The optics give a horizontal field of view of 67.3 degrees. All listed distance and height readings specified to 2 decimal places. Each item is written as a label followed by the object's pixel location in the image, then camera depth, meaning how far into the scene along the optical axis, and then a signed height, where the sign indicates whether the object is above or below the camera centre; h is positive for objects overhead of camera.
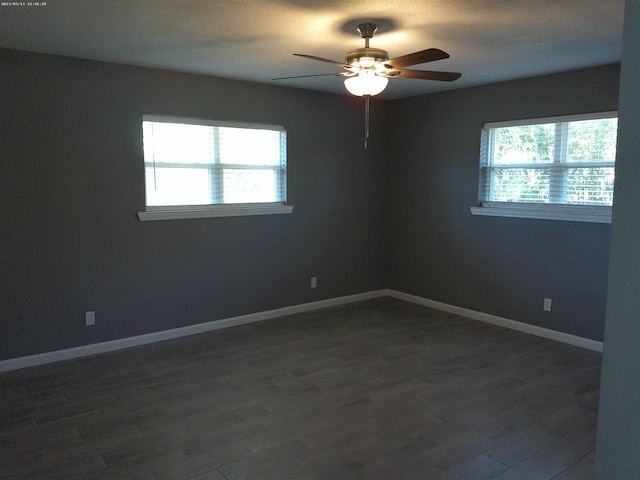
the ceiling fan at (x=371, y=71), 2.95 +0.74
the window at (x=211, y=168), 4.33 +0.17
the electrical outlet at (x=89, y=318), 4.04 -1.12
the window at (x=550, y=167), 4.18 +0.19
